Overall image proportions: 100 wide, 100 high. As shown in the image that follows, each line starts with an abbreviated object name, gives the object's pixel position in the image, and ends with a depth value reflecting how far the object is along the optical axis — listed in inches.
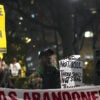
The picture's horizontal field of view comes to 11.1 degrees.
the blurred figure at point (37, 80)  410.2
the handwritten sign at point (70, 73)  380.8
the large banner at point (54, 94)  324.8
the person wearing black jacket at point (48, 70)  392.8
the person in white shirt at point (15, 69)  959.2
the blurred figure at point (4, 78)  391.5
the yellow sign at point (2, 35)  398.4
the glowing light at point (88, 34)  1493.6
